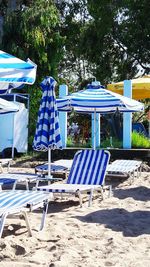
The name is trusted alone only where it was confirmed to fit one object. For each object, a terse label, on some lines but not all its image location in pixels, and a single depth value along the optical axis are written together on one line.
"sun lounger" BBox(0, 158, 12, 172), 10.81
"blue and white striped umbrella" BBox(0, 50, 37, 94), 5.38
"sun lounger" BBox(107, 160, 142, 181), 9.58
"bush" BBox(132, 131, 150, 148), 14.36
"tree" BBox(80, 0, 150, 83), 22.20
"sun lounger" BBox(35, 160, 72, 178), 9.51
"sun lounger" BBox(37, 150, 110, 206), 7.57
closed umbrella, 8.46
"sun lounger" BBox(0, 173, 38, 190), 7.66
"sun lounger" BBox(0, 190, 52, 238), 4.88
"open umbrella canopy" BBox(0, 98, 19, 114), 10.16
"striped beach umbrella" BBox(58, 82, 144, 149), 9.62
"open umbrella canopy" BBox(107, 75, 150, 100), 13.20
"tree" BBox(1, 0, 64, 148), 17.67
